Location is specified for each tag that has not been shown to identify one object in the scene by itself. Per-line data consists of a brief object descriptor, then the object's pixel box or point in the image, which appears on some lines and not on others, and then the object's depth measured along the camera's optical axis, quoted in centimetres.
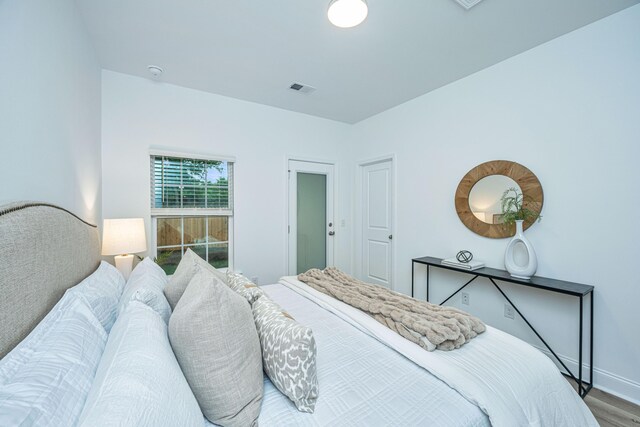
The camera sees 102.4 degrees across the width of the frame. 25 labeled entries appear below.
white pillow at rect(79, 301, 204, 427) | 48
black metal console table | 183
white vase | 212
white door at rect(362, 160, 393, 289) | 366
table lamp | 215
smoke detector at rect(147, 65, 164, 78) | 246
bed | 59
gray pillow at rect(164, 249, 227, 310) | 120
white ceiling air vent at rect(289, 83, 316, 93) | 288
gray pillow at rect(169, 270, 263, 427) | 79
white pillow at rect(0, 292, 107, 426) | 47
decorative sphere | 257
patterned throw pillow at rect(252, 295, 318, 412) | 90
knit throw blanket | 124
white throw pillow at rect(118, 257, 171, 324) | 103
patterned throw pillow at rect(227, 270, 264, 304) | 132
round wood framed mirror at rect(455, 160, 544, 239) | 226
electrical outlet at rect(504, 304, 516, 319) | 239
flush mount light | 163
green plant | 222
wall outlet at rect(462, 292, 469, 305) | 274
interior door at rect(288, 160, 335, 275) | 368
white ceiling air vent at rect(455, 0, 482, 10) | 169
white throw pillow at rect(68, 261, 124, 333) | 100
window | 282
